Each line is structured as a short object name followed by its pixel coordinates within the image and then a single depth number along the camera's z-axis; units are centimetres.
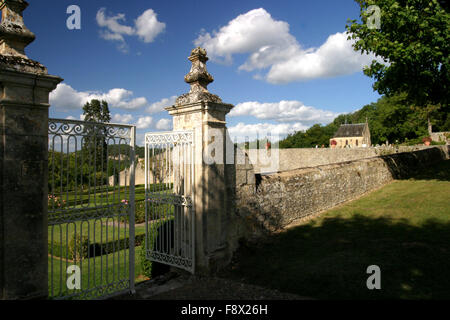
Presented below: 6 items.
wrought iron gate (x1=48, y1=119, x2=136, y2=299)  385
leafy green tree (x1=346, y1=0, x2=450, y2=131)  920
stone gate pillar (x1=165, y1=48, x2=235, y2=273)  521
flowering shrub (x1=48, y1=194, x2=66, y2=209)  371
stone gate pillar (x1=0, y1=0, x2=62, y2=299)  319
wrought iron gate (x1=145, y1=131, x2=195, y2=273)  531
